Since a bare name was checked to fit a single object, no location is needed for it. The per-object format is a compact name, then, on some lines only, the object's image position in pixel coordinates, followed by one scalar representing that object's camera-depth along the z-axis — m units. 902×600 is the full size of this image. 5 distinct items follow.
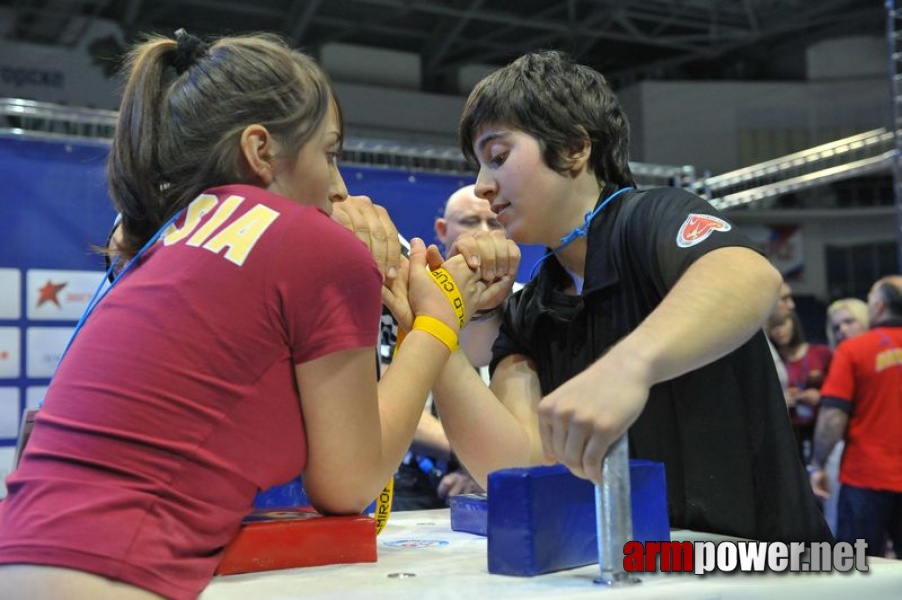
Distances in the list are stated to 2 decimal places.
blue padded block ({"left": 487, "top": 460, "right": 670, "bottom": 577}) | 0.83
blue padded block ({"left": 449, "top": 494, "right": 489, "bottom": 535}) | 1.13
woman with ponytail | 0.80
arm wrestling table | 0.75
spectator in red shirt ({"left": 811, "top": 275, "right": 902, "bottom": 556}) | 3.93
